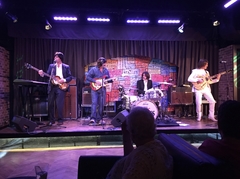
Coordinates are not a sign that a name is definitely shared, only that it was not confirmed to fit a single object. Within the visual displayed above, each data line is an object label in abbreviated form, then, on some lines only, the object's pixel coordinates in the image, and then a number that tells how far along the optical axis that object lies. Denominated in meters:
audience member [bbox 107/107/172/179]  1.47
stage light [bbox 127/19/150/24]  7.28
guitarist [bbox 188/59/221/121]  6.65
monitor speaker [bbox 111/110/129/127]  5.41
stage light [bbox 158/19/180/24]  7.39
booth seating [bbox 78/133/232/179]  1.31
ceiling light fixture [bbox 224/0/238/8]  6.12
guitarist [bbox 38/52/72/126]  5.95
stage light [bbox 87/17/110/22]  7.22
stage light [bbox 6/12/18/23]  6.45
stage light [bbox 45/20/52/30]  7.16
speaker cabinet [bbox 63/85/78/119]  7.50
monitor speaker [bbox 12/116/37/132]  5.09
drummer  7.23
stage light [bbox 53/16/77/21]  6.99
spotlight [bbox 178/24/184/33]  7.55
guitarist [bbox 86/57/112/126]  6.24
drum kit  5.96
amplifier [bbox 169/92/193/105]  7.93
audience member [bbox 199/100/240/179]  1.55
